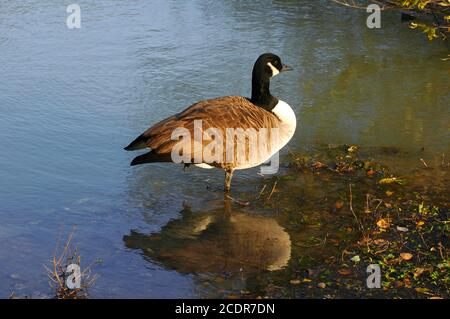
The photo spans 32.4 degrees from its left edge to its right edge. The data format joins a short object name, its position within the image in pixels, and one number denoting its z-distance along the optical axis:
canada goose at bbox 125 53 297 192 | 6.56
